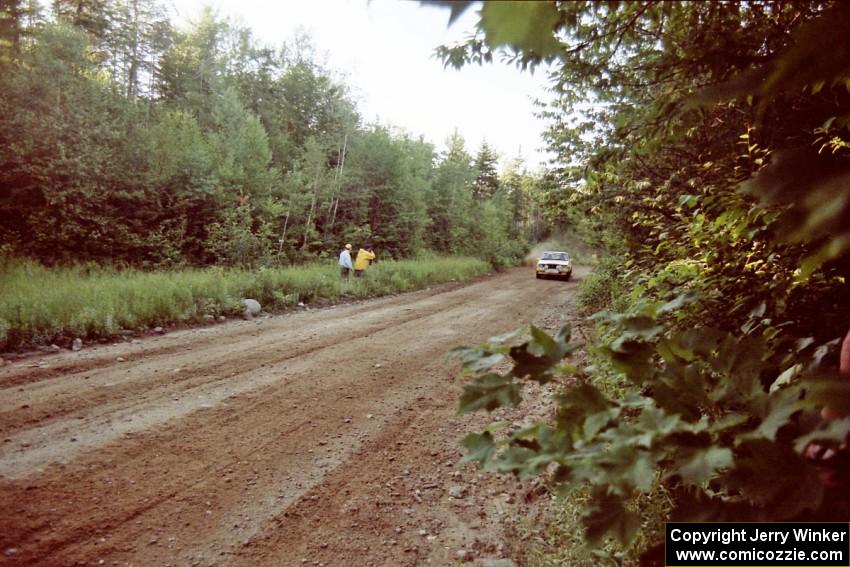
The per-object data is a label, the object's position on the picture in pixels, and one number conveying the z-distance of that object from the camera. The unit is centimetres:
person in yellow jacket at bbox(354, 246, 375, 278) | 1712
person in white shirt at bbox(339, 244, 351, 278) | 1664
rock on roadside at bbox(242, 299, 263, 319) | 1061
